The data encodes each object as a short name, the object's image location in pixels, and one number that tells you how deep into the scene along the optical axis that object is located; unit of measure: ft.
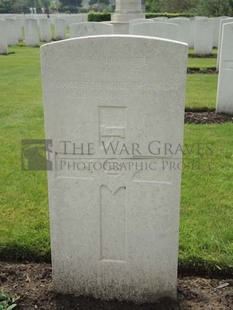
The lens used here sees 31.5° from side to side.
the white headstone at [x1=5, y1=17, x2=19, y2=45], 61.46
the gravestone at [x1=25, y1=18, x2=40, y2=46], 58.08
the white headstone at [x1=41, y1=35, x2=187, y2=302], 6.98
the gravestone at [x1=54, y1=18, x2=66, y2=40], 66.74
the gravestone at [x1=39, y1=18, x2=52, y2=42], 65.36
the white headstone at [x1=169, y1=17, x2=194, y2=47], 48.82
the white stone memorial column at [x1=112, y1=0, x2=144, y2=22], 49.39
